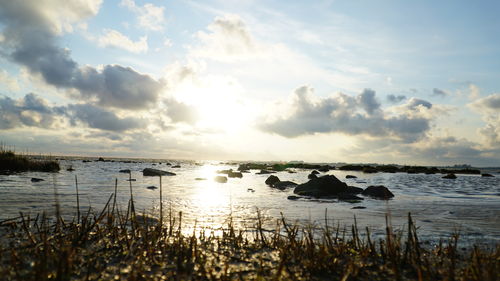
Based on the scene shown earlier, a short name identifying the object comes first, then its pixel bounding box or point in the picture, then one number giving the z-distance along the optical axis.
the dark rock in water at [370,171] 57.04
